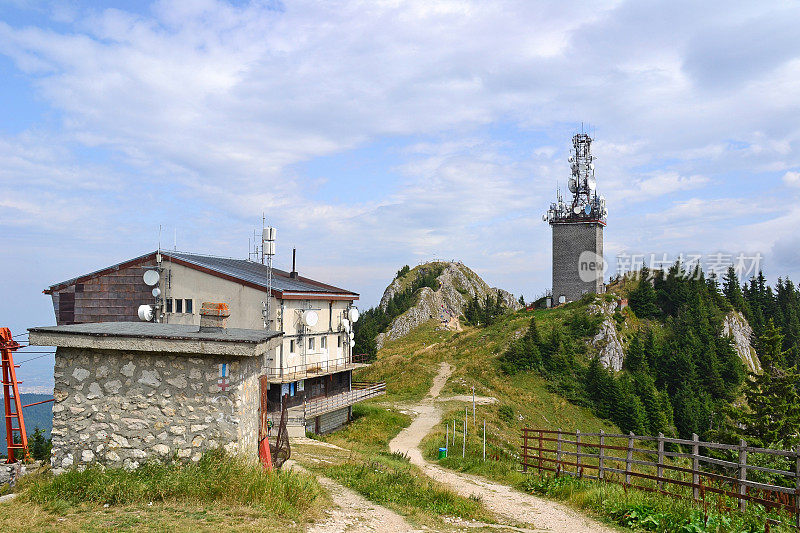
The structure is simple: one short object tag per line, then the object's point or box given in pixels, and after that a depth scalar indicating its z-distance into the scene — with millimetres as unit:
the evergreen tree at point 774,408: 31438
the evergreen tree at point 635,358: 58000
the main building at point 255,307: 32406
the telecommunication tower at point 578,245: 69562
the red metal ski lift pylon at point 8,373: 19125
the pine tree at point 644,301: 69125
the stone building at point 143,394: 11242
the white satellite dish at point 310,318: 34062
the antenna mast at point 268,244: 28766
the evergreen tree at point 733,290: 79562
